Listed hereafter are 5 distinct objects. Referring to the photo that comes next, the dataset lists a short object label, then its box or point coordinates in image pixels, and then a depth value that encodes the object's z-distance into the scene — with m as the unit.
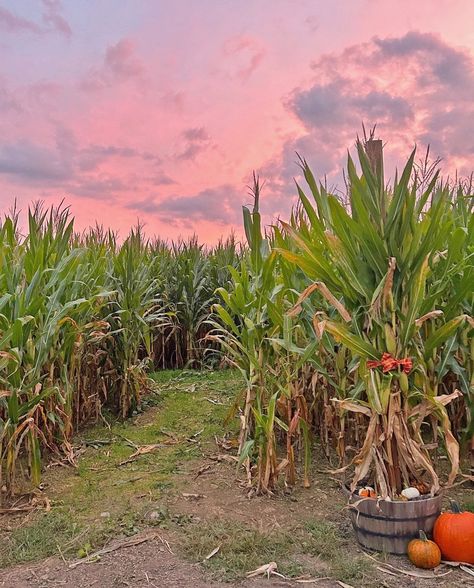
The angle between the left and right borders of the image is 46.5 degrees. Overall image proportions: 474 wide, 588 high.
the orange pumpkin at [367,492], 3.03
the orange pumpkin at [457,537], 2.88
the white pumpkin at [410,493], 2.97
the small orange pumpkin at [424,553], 2.83
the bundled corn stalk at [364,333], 2.97
